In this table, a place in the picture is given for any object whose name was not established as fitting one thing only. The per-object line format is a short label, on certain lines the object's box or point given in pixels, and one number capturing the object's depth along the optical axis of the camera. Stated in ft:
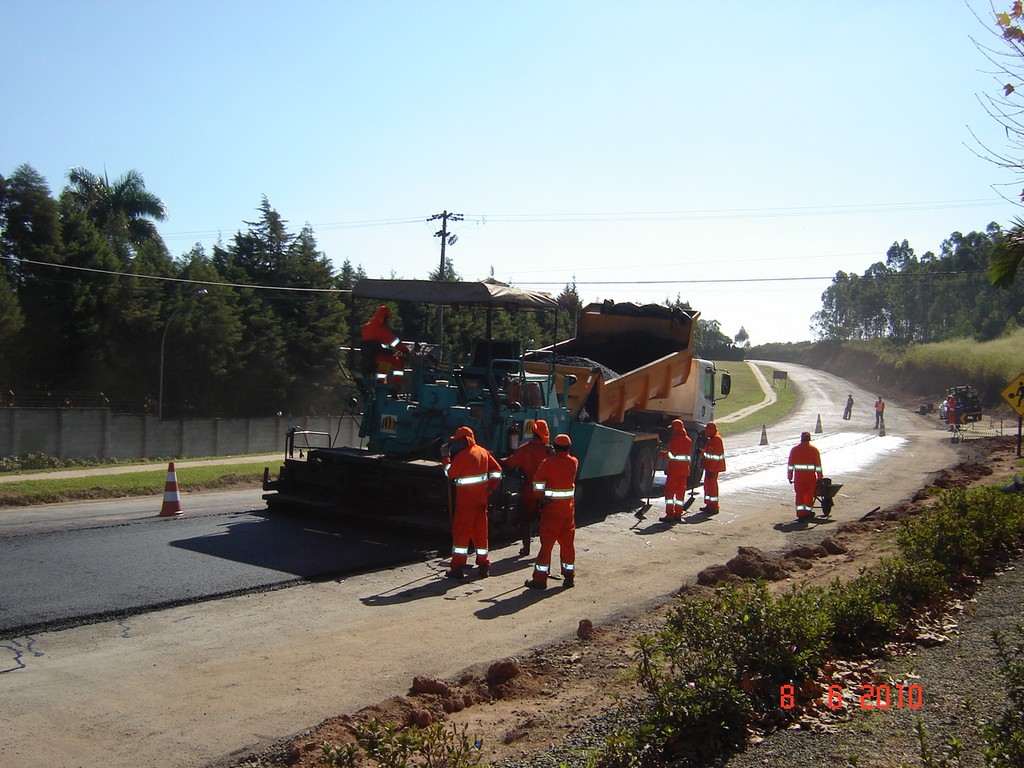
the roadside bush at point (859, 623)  21.15
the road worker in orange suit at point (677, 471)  48.21
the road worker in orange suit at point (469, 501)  31.78
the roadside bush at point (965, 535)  27.96
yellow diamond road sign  79.25
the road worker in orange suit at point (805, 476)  48.41
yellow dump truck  50.31
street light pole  90.43
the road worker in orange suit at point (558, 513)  31.35
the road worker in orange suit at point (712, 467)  51.13
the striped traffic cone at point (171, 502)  42.80
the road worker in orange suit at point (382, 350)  41.22
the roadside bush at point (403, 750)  13.20
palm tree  124.77
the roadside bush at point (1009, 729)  12.69
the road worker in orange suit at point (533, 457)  34.37
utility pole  125.90
